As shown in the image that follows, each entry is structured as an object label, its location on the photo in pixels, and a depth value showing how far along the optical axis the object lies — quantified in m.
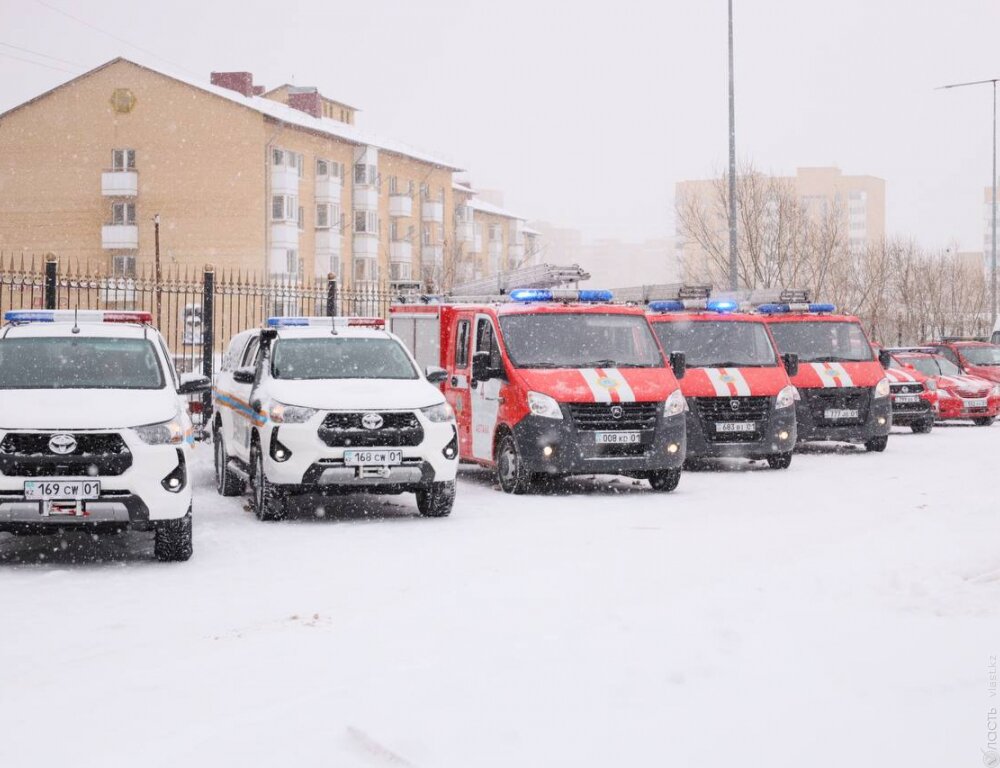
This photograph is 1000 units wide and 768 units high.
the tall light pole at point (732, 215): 28.86
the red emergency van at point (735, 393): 17.44
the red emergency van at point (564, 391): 14.66
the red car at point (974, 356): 30.70
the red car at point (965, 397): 27.23
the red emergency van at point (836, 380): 19.97
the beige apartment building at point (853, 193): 179.12
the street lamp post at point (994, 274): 45.37
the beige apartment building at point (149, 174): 59.19
